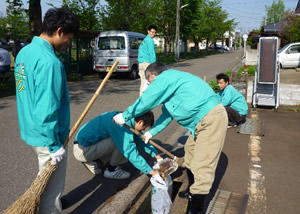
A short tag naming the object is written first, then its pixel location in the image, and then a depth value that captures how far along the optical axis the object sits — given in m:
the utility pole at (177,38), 25.23
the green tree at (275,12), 64.94
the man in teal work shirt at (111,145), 2.95
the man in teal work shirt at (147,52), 6.70
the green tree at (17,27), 30.66
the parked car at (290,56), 15.41
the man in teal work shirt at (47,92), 1.91
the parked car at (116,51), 11.95
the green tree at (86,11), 17.11
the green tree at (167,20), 29.02
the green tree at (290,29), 17.73
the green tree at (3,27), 32.56
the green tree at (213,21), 43.28
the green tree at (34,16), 10.96
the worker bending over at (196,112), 2.57
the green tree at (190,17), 30.34
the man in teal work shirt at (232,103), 5.72
